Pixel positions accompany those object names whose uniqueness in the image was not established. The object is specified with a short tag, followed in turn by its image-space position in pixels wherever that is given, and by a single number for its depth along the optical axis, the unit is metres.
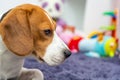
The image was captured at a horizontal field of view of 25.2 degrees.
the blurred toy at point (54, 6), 2.68
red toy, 2.25
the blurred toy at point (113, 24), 2.30
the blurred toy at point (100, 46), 2.04
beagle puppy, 0.98
